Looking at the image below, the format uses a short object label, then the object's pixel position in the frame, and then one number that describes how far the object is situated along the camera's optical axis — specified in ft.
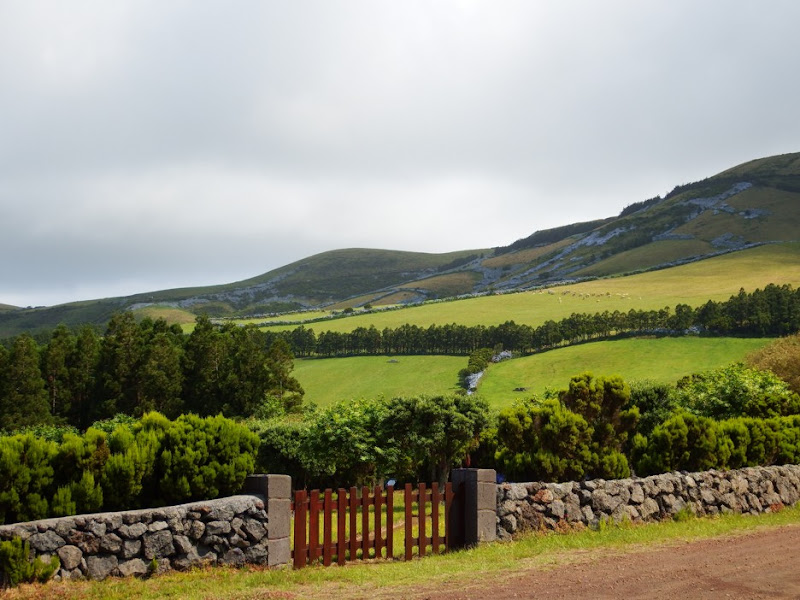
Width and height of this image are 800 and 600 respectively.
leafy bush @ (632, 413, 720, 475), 61.00
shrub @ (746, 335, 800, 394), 145.59
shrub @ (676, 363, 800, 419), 92.63
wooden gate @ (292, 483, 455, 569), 41.45
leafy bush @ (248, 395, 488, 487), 100.99
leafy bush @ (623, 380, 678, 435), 113.67
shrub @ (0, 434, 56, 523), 36.55
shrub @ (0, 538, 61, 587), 34.81
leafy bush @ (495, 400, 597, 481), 55.98
